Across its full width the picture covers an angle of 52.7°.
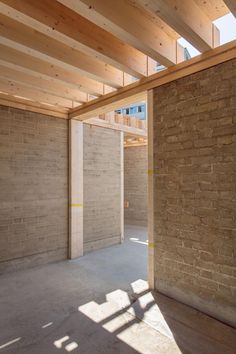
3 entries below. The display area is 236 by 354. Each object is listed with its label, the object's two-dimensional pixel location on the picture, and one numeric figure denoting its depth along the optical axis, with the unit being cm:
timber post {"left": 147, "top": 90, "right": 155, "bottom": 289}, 309
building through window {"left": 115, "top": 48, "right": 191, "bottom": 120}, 2084
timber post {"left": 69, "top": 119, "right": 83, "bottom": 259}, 448
